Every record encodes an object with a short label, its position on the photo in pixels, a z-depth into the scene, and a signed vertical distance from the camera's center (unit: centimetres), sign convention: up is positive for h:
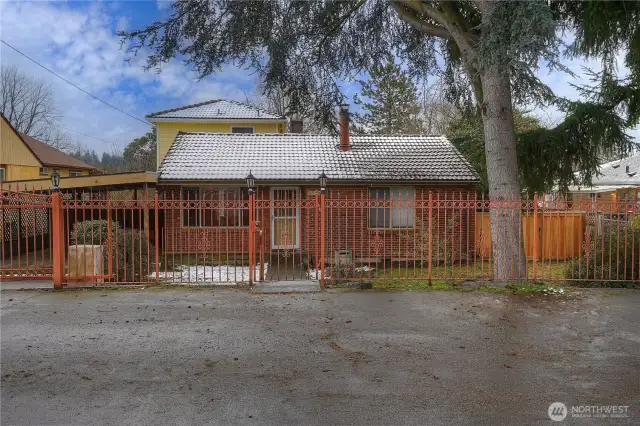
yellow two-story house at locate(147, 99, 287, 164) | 2500 +429
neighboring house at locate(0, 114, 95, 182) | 2548 +275
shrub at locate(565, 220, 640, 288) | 988 -123
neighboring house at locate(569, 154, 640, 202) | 3059 +144
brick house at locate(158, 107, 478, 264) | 1543 +58
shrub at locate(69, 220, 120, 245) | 1091 -54
